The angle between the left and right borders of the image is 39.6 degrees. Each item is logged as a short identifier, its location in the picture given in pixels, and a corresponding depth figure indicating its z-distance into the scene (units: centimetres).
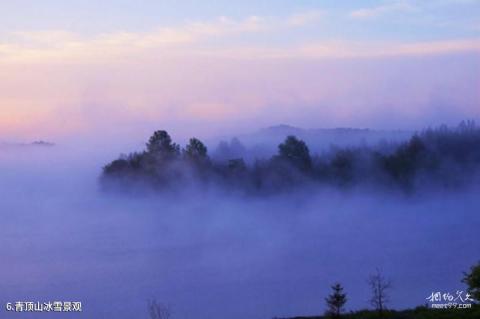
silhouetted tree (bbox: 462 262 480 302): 2350
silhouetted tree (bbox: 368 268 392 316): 2460
